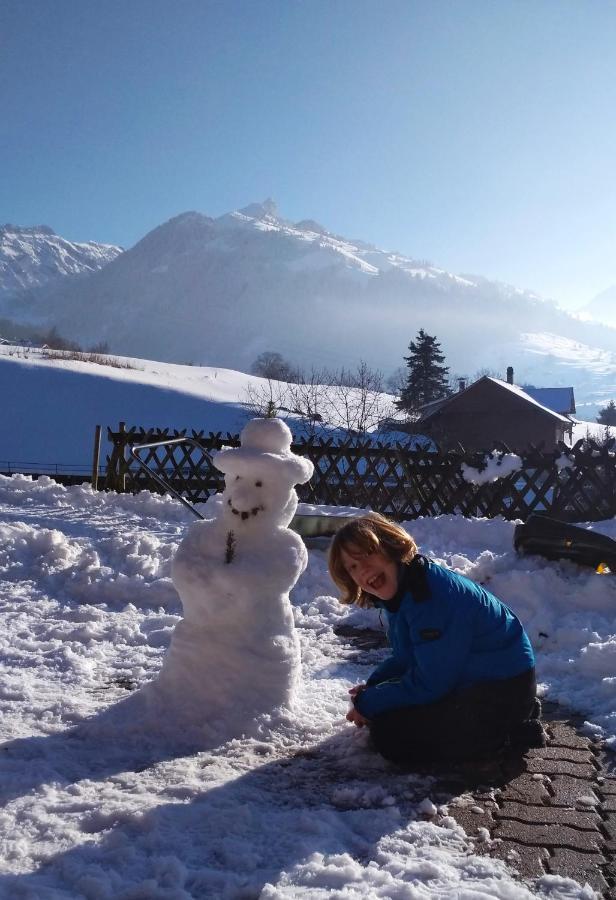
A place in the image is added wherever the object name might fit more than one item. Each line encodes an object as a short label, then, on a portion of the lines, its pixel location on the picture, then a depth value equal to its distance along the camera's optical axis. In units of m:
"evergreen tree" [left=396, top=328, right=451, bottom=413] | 41.47
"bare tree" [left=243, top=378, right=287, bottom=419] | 33.73
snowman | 3.27
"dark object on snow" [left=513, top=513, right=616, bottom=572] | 5.87
